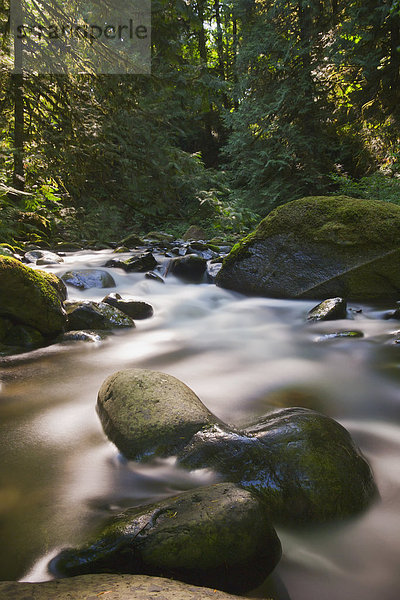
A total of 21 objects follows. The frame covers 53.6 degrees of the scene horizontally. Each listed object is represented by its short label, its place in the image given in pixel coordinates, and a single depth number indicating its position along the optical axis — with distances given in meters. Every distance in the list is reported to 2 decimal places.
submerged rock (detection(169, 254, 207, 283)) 7.94
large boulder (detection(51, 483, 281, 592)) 1.46
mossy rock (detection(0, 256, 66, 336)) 4.12
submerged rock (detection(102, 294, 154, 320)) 5.45
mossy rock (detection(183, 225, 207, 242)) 14.19
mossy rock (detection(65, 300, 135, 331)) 4.75
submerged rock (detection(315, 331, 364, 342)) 4.68
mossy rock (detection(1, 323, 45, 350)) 4.17
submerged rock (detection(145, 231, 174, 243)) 13.68
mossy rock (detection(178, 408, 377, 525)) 1.88
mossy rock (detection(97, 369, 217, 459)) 2.31
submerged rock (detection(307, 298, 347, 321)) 5.31
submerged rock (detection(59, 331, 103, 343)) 4.38
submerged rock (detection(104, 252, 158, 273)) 8.24
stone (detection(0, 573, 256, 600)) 1.23
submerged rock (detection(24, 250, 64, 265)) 8.42
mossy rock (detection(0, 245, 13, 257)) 5.54
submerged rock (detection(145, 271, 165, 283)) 7.75
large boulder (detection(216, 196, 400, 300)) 6.17
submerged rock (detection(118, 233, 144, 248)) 12.20
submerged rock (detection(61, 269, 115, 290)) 6.64
